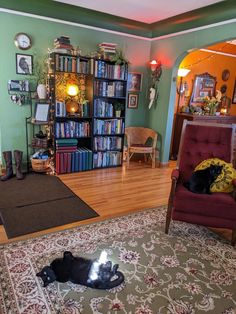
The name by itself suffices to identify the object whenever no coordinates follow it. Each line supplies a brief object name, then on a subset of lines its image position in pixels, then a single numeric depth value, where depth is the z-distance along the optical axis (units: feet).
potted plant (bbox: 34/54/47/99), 12.49
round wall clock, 11.96
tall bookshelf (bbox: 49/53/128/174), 12.61
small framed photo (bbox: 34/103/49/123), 12.62
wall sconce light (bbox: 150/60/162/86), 15.30
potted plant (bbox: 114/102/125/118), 14.49
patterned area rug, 5.21
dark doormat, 8.16
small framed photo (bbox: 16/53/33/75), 12.23
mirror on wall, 17.93
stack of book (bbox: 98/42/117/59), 13.35
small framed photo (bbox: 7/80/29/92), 12.14
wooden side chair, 14.74
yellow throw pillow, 7.82
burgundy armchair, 7.38
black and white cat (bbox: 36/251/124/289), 5.66
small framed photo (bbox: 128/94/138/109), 15.96
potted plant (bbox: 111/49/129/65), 13.43
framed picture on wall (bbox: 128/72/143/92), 15.66
